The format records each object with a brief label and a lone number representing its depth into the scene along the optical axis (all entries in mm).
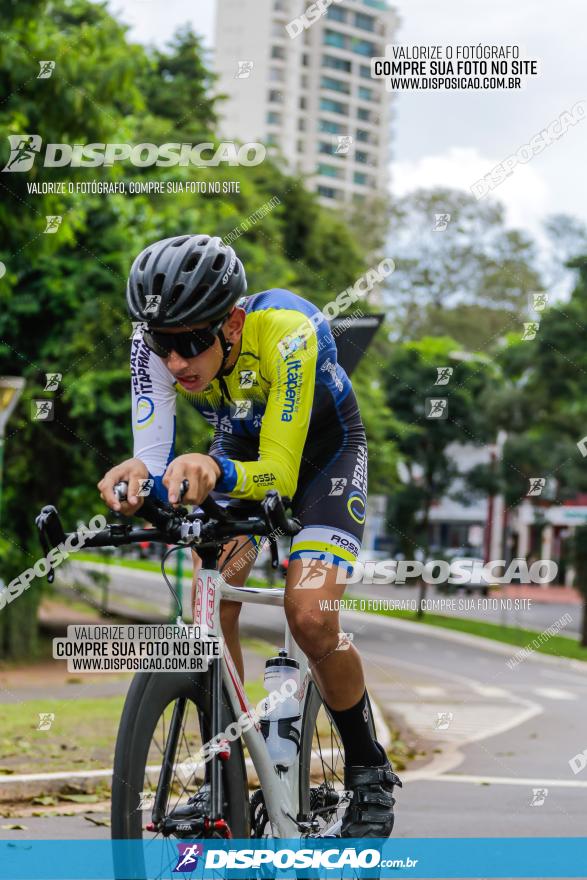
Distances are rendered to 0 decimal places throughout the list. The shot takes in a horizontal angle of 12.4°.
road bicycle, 6477
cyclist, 7222
